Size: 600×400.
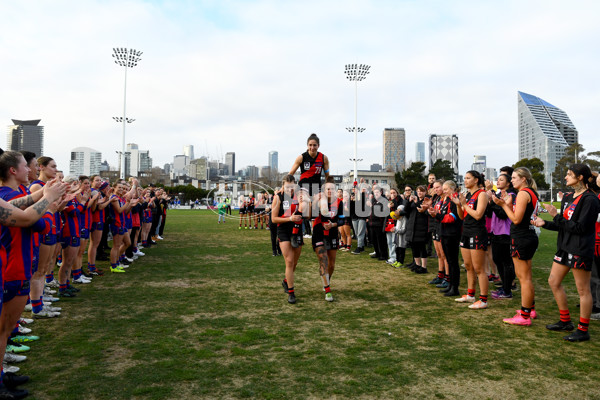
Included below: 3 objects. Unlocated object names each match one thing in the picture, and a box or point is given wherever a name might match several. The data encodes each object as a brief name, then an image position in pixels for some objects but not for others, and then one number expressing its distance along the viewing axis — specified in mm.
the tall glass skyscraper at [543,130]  111125
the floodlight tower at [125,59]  40762
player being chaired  7324
